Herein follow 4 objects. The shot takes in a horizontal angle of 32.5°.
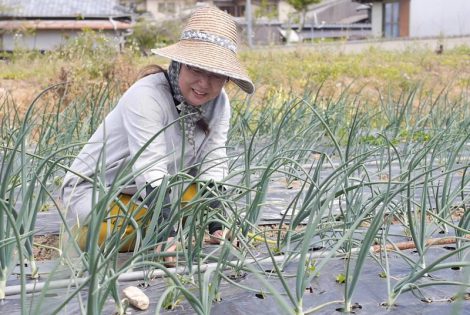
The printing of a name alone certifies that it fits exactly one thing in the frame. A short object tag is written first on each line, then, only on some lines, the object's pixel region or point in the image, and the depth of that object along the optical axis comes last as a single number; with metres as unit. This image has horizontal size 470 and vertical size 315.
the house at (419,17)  25.28
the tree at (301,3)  34.56
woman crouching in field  2.55
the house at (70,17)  27.52
